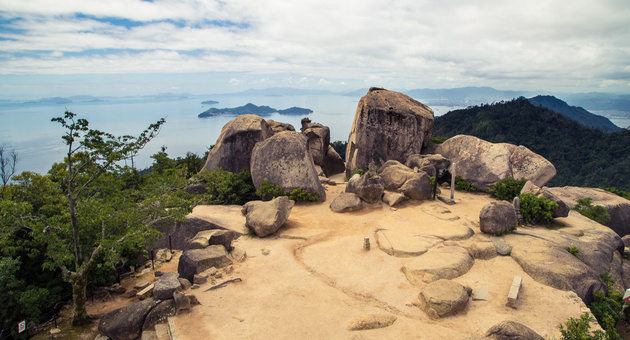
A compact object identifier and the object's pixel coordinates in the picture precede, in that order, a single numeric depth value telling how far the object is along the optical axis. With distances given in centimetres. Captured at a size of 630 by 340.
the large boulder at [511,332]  714
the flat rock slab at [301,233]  1358
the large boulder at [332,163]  2808
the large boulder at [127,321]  855
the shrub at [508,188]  1872
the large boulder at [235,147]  2159
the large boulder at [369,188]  1678
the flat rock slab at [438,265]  1014
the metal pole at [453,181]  1814
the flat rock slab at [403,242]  1182
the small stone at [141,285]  1155
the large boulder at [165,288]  900
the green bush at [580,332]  717
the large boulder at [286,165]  1781
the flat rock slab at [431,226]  1323
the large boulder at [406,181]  1739
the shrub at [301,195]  1747
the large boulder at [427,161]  2090
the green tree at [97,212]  862
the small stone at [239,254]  1179
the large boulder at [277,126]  2604
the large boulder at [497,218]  1297
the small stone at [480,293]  916
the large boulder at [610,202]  1836
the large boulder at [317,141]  2675
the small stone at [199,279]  1023
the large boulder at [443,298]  849
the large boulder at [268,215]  1348
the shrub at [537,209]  1442
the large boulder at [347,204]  1625
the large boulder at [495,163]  2025
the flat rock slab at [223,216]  1432
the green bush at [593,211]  1703
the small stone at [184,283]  998
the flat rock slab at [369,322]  798
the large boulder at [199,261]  1077
